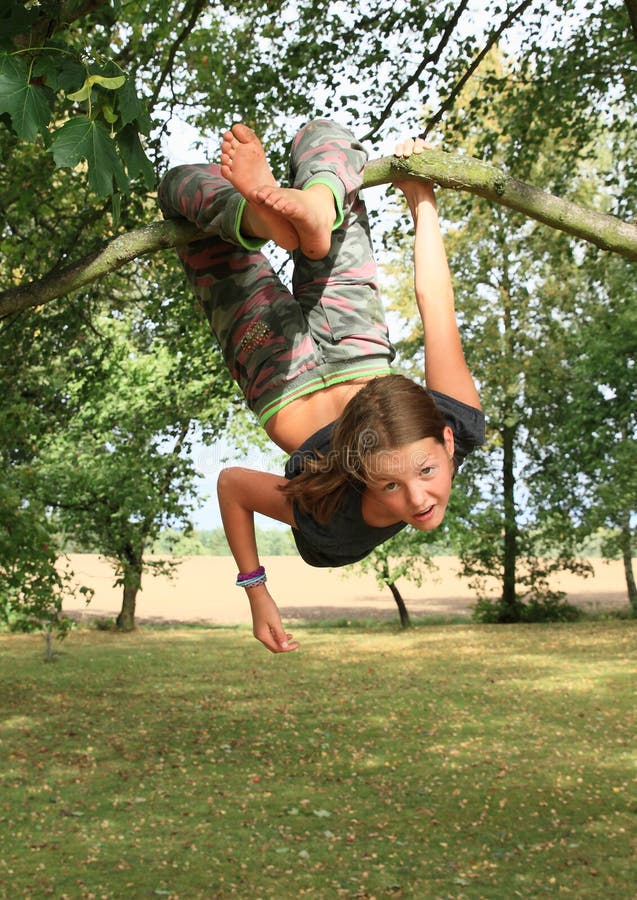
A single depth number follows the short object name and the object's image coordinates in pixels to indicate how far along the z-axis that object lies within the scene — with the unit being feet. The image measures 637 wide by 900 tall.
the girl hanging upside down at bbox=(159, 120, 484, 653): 7.41
